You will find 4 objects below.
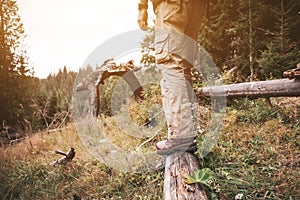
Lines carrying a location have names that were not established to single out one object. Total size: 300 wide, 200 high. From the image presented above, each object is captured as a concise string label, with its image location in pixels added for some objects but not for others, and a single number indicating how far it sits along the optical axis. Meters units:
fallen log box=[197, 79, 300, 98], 2.00
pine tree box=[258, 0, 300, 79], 4.16
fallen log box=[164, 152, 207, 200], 1.23
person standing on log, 1.79
